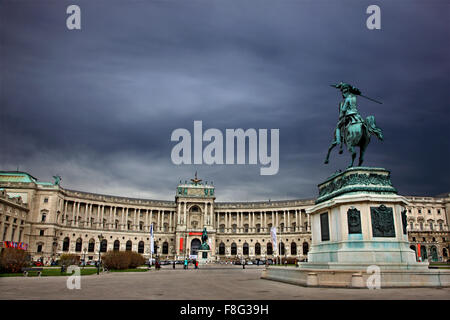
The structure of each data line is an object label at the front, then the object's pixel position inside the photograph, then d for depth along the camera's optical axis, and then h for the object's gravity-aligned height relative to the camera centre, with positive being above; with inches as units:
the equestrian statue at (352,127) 755.4 +257.5
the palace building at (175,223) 3102.9 +210.1
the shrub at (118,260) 1595.7 -86.9
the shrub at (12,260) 1152.2 -65.4
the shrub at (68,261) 1526.7 -91.5
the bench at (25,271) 1101.7 -99.0
